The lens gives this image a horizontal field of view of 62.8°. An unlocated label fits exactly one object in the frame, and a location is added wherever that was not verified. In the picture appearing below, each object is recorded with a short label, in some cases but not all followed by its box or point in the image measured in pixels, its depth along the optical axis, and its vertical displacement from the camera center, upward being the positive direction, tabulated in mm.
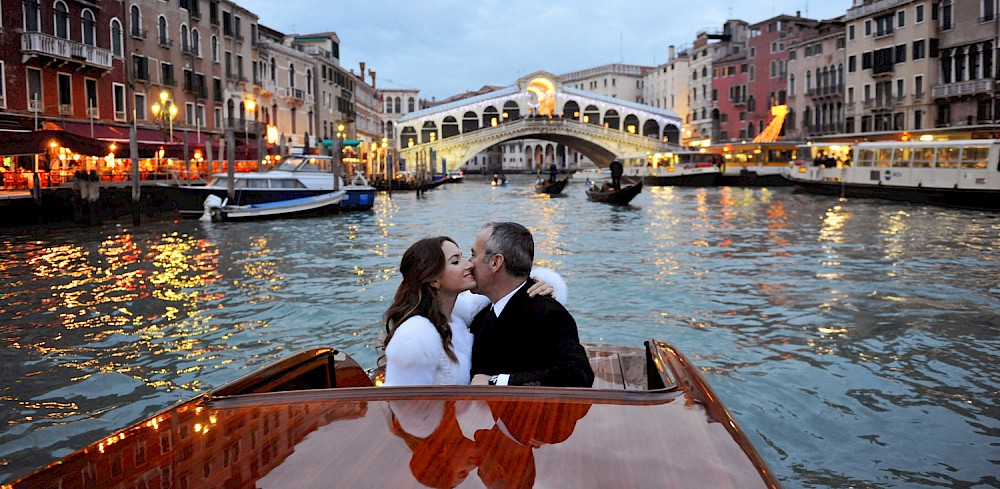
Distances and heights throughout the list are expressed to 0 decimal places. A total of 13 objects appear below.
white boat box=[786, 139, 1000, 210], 19766 +105
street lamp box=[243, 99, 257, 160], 28891 +2530
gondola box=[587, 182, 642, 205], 24000 -341
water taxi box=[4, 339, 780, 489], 1389 -473
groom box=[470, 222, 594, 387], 2627 -436
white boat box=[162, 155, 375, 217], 19812 +107
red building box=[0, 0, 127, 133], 19031 +3348
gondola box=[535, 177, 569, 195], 34781 -83
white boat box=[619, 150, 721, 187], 39469 +690
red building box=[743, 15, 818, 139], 45969 +6763
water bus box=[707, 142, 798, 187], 39125 +798
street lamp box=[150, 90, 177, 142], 23909 +2459
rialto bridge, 53844 +4794
